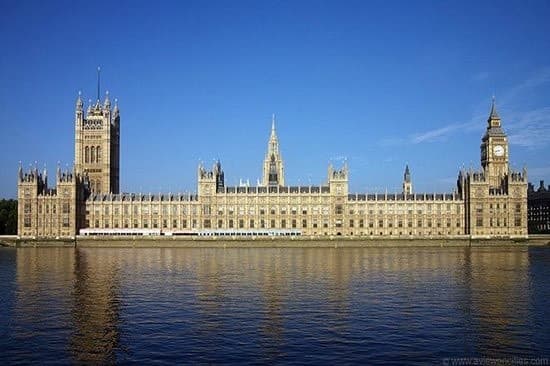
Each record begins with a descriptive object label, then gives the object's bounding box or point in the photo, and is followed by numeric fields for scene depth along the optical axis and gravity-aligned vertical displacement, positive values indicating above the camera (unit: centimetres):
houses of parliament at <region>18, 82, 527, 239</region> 14712 -73
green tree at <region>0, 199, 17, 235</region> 15675 -283
